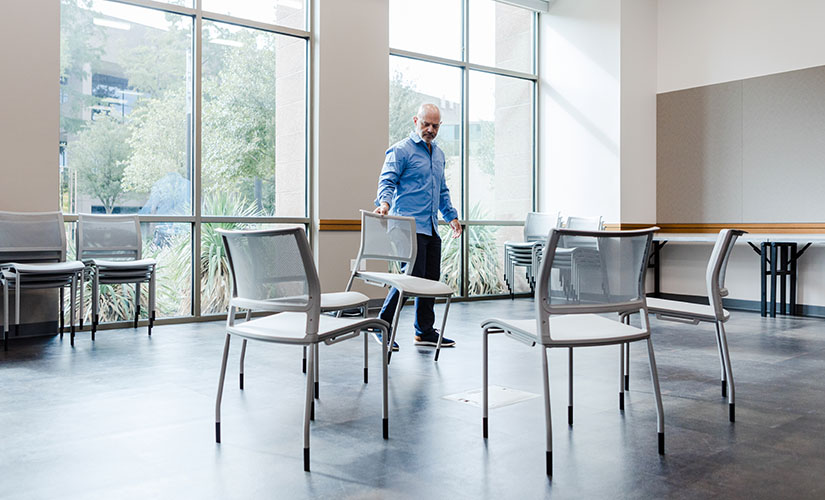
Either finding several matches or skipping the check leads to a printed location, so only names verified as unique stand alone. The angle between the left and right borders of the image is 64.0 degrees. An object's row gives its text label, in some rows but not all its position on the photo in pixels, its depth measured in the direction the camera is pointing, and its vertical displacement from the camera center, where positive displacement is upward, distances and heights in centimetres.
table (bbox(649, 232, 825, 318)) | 610 -14
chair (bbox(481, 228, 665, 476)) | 226 -21
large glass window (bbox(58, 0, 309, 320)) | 536 +101
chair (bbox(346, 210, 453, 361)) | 376 -4
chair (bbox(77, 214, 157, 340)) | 496 -13
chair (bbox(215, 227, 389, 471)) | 228 -18
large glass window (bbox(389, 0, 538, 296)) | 730 +157
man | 438 +32
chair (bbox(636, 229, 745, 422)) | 296 -32
